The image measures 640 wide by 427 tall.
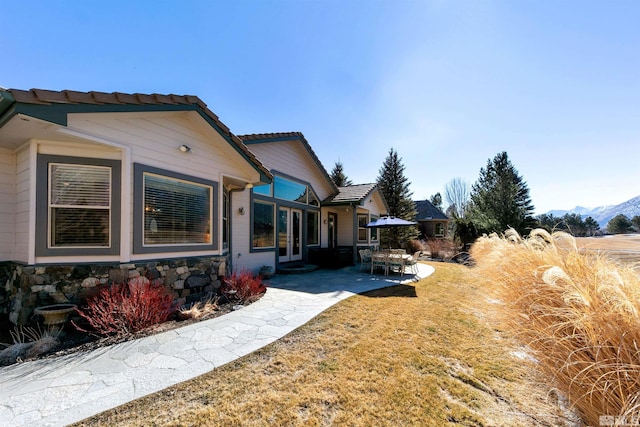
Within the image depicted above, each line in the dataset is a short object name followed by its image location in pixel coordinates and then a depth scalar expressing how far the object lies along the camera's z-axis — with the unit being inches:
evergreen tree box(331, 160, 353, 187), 1057.5
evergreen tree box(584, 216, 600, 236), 1987.6
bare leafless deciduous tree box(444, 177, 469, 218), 1823.3
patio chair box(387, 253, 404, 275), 427.5
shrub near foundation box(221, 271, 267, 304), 266.5
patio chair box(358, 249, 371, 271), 475.2
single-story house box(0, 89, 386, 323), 188.7
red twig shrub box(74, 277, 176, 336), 178.5
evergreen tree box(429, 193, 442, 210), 1974.7
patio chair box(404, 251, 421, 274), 429.1
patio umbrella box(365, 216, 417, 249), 478.3
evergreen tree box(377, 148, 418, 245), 908.6
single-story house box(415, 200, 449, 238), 1282.0
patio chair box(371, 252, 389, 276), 440.6
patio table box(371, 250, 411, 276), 428.5
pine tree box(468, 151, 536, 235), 818.2
